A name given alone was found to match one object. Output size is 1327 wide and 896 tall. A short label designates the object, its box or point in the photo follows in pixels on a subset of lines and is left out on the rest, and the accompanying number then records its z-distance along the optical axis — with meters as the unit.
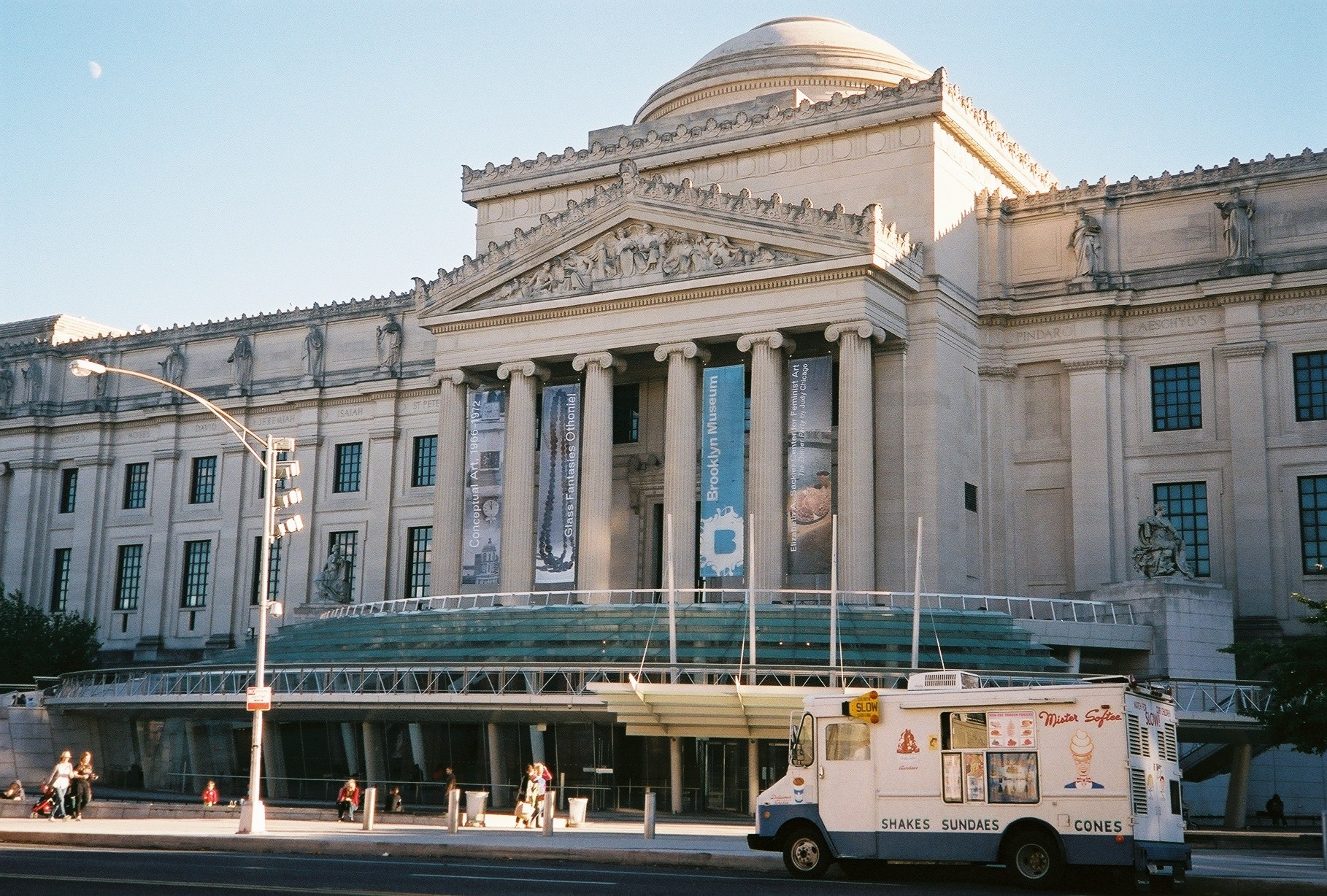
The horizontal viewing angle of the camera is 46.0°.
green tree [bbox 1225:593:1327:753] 36.54
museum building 49.06
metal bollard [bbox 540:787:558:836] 34.91
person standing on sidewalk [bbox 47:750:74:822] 38.69
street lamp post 35.38
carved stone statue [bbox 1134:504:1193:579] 51.50
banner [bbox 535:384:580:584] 57.41
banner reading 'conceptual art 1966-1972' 59.00
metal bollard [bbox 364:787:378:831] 36.91
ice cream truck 24.91
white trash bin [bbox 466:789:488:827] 39.38
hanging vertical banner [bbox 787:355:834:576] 52.84
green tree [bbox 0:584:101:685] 68.56
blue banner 53.72
